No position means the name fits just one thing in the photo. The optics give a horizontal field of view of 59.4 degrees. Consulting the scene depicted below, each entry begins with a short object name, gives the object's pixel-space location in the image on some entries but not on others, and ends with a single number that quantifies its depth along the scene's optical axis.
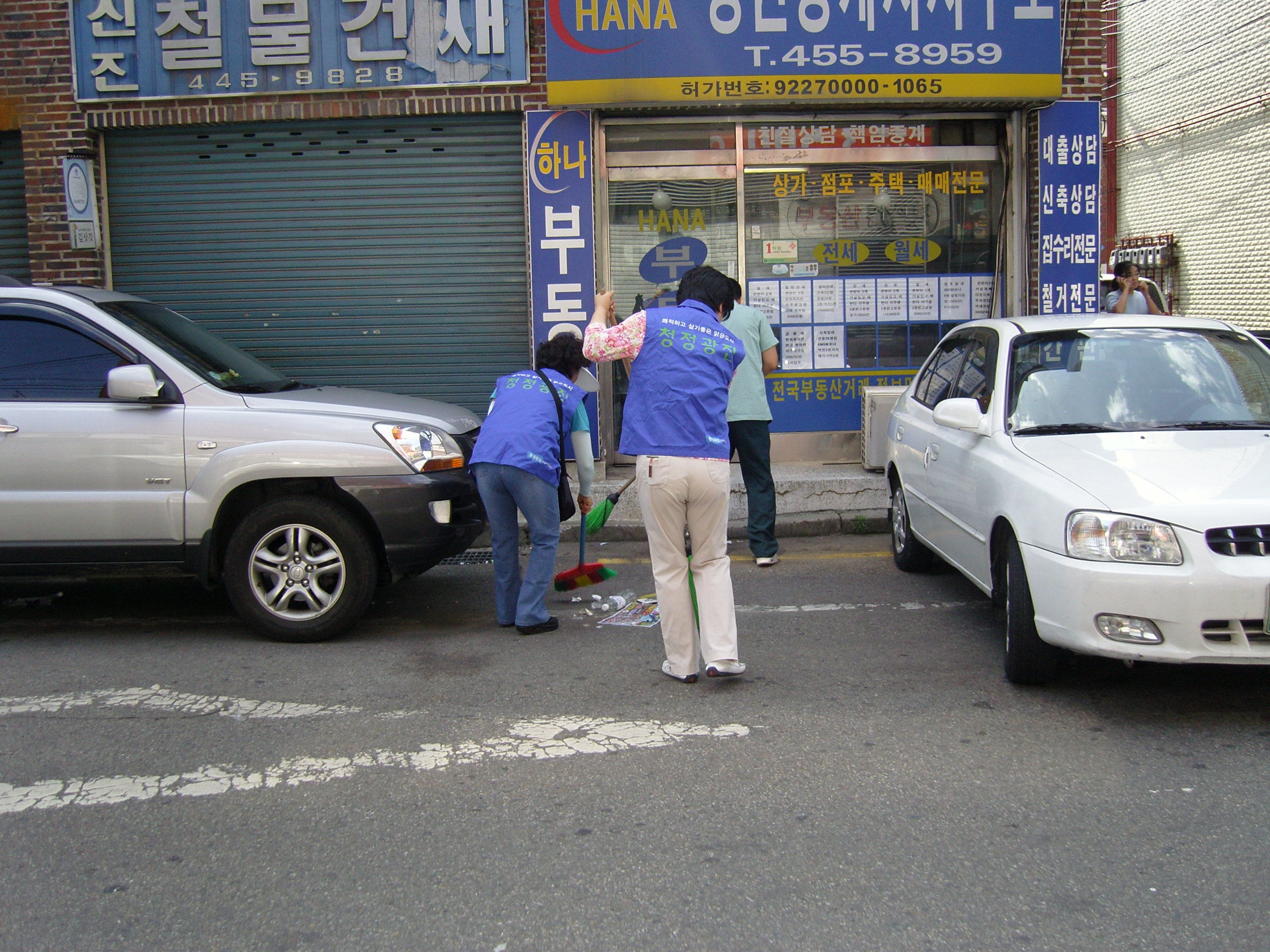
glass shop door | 9.82
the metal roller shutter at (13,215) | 10.13
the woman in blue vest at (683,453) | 4.66
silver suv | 5.56
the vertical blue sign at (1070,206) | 9.66
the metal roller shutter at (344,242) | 9.75
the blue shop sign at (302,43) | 9.45
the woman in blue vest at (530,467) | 5.52
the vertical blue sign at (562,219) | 9.40
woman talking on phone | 10.04
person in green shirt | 7.25
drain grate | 7.63
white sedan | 3.99
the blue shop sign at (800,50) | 9.06
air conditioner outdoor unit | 9.39
